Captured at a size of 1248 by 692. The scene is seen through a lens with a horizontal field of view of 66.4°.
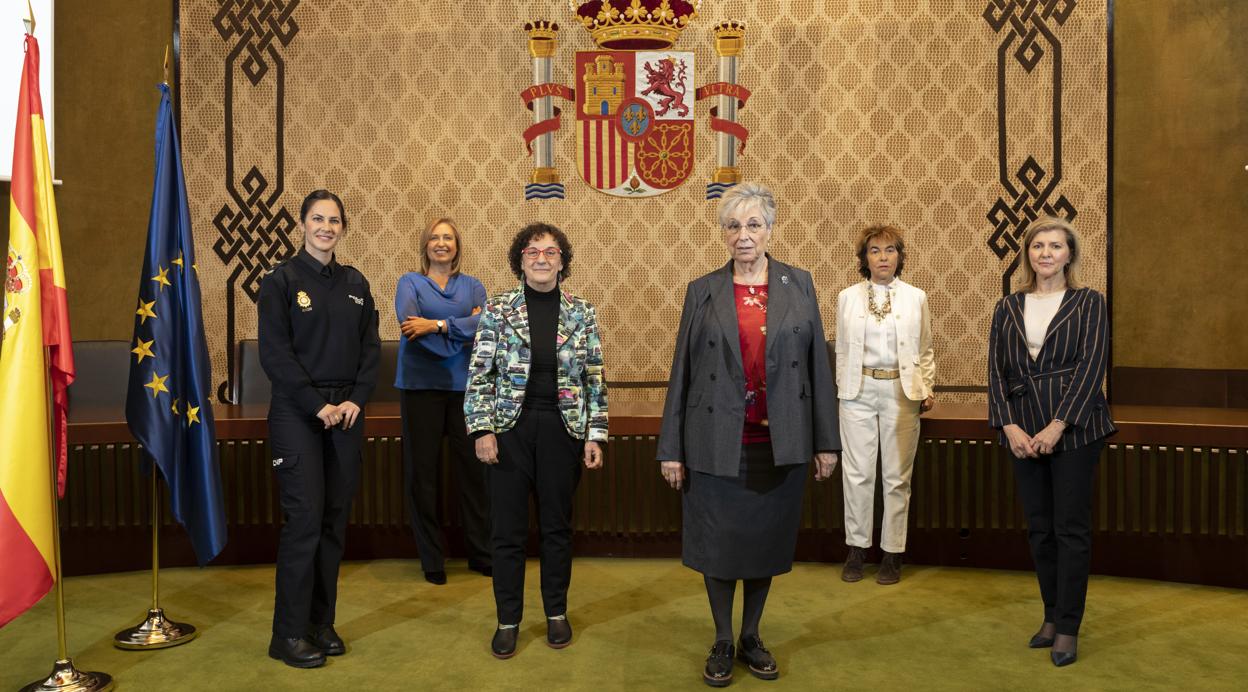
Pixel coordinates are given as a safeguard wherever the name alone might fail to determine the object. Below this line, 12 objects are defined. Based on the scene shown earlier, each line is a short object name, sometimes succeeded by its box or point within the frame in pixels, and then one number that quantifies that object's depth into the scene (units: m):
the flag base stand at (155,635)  3.45
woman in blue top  4.35
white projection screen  4.96
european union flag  3.46
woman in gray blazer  3.01
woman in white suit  4.33
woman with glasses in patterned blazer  3.33
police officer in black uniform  3.22
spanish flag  2.84
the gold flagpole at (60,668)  2.97
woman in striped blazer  3.22
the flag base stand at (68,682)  3.00
